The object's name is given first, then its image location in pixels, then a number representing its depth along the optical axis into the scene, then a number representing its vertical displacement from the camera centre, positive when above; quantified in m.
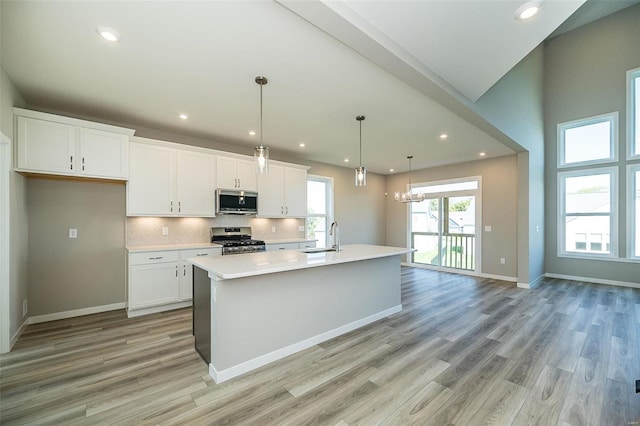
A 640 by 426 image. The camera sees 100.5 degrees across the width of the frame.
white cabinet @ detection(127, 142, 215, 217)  3.77 +0.45
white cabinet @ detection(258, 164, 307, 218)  5.10 +0.41
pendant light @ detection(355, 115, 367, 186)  3.51 +0.49
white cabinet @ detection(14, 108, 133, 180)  2.95 +0.79
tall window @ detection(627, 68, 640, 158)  5.05 +1.92
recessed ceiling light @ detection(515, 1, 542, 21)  1.92 +1.51
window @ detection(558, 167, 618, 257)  5.34 +0.02
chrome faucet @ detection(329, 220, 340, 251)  3.41 -0.29
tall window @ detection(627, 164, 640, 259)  5.04 +0.08
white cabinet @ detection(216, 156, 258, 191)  4.55 +0.68
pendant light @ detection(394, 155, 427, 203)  5.29 +0.31
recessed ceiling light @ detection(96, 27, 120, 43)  1.99 +1.36
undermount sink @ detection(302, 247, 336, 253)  3.54 -0.51
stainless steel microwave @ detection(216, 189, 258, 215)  4.44 +0.18
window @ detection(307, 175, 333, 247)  6.51 +0.13
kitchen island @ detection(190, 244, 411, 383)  2.24 -0.91
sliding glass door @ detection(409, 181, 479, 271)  6.47 -0.38
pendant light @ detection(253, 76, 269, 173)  2.68 +0.58
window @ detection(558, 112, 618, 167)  5.29 +1.52
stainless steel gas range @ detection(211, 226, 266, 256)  4.35 -0.50
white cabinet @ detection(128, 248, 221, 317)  3.55 -0.96
